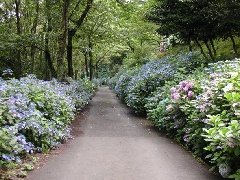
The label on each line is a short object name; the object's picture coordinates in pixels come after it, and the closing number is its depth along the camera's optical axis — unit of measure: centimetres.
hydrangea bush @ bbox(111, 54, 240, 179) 386
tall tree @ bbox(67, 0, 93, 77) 1512
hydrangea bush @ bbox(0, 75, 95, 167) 380
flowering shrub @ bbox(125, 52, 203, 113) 948
